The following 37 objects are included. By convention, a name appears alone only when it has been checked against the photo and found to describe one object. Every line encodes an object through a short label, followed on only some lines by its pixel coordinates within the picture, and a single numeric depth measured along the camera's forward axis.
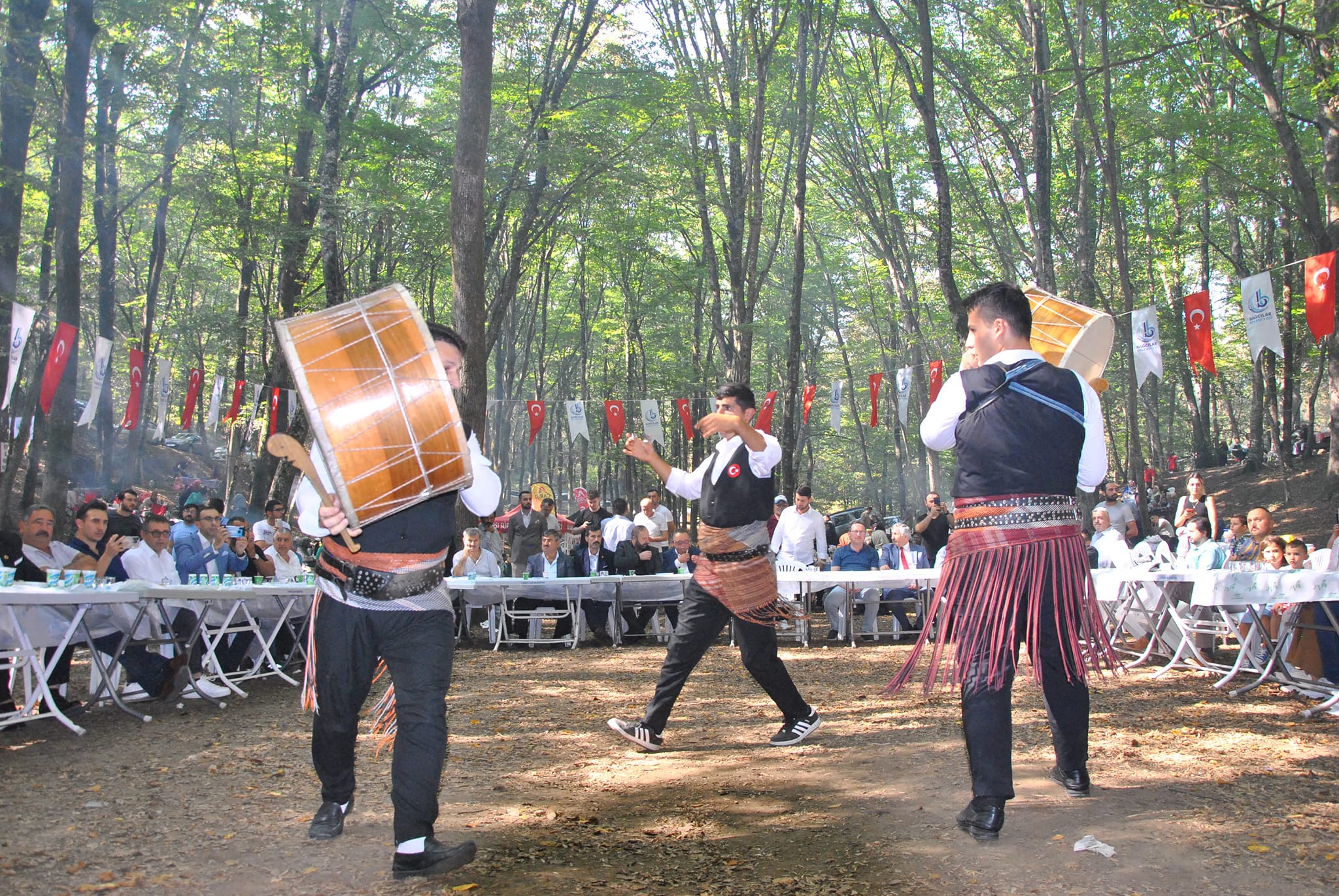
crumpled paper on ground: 3.38
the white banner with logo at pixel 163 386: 16.77
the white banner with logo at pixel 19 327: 11.20
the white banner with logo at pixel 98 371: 13.91
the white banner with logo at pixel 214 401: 19.12
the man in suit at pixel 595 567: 11.22
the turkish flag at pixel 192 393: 16.62
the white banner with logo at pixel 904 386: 20.11
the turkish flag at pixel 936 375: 18.52
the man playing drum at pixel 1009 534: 3.64
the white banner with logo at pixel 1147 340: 13.73
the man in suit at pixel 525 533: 13.81
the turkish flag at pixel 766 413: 19.78
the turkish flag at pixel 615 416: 20.56
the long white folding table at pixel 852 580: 9.82
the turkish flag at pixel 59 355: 12.15
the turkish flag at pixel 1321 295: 11.25
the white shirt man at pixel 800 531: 11.72
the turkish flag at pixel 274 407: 17.45
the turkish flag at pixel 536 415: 20.92
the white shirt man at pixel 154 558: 7.27
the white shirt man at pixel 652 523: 12.41
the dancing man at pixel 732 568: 5.20
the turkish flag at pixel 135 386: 14.40
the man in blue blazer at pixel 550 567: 11.13
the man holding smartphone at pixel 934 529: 11.52
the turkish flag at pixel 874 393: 20.92
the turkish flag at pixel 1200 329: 13.40
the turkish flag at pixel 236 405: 20.02
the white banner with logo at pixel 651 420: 21.80
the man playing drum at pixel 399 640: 3.37
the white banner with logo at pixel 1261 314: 12.15
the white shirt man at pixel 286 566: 9.07
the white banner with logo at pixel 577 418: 21.95
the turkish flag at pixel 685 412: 21.96
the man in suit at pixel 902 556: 11.87
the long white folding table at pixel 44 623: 5.54
